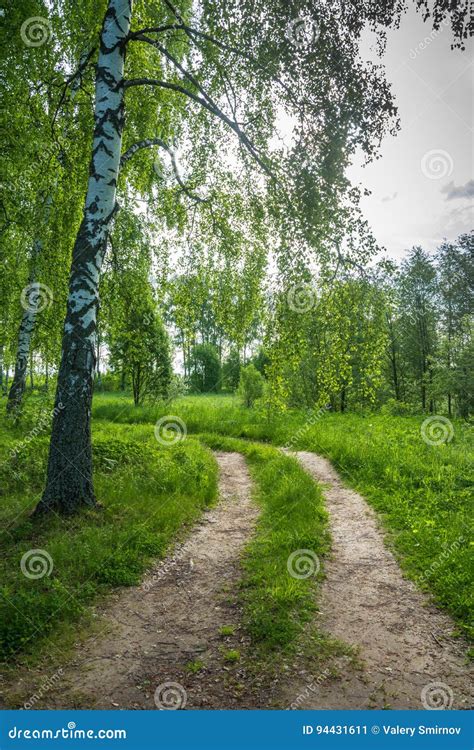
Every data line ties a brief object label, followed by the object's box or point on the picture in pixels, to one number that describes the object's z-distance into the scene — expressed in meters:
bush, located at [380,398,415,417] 22.62
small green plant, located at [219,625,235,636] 5.02
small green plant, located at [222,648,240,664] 4.53
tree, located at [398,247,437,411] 32.97
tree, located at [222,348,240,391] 46.31
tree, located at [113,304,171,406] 23.33
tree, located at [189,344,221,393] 52.59
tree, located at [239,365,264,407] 26.36
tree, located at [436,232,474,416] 27.03
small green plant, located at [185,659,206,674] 4.37
